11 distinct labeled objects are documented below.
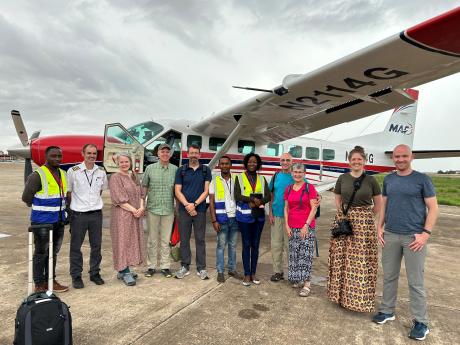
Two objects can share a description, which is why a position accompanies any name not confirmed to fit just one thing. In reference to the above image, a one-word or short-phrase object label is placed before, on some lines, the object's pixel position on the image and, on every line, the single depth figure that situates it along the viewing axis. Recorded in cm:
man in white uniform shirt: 391
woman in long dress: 409
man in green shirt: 441
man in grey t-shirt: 298
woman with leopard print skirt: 338
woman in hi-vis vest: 423
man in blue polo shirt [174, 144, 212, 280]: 437
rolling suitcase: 229
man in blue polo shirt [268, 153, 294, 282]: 439
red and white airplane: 398
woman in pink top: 399
